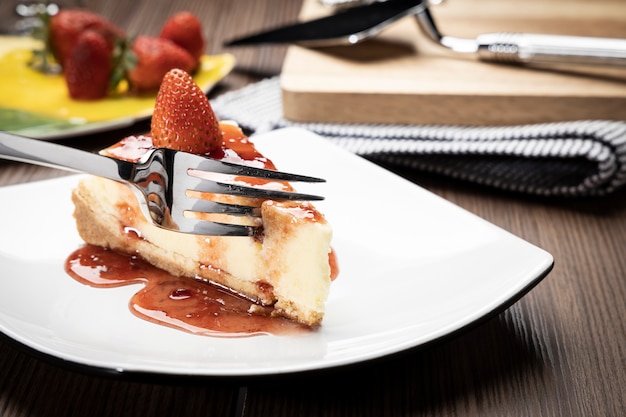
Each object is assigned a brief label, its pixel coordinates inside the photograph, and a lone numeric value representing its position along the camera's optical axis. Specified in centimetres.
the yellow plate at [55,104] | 71
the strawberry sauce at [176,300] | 53
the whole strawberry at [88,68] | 75
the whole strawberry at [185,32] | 79
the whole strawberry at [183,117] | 56
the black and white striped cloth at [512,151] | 65
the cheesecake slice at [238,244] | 54
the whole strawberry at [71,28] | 78
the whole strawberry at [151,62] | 75
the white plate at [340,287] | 51
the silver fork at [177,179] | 54
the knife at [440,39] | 71
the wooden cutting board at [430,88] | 70
